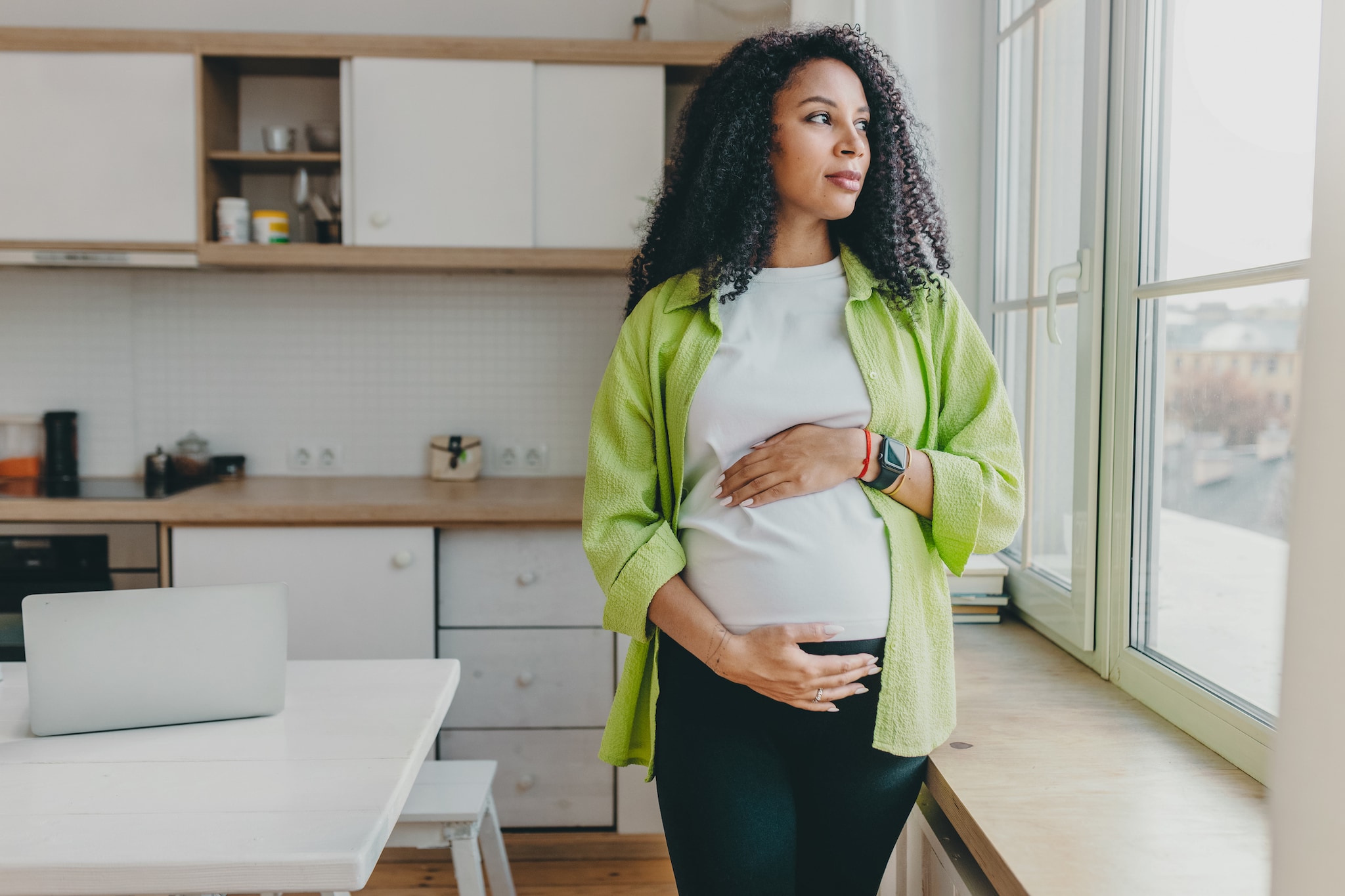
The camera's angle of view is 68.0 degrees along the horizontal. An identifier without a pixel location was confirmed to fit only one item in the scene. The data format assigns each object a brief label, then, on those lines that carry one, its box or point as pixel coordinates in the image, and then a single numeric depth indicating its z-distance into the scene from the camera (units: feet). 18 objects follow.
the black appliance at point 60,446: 9.05
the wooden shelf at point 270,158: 8.35
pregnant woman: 3.80
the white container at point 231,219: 8.29
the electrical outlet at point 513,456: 9.57
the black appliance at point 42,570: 7.46
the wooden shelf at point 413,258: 8.21
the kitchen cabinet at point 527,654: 7.80
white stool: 5.32
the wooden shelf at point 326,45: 8.08
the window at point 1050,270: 5.31
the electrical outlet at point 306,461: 9.53
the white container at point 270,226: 8.36
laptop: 3.74
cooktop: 7.85
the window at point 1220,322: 3.78
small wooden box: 9.14
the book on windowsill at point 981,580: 6.42
